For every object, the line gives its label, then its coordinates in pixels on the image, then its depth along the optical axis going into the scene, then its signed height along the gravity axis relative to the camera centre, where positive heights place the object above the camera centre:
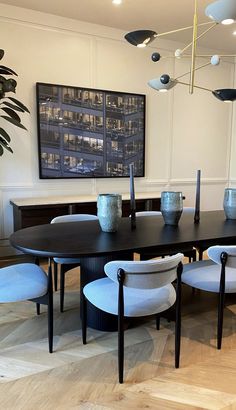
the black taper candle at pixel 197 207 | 2.88 -0.34
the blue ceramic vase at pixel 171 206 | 2.62 -0.30
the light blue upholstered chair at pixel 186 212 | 3.27 -0.46
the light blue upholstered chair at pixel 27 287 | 2.06 -0.76
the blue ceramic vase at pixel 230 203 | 2.89 -0.30
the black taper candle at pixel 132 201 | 2.56 -0.26
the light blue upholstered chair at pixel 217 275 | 2.13 -0.76
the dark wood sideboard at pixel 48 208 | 3.74 -0.46
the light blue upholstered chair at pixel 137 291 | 1.79 -0.76
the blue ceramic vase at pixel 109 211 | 2.33 -0.30
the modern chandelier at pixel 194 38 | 1.87 +0.88
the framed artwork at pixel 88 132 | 4.22 +0.49
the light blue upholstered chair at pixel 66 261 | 2.74 -0.77
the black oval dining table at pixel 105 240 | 1.96 -0.47
